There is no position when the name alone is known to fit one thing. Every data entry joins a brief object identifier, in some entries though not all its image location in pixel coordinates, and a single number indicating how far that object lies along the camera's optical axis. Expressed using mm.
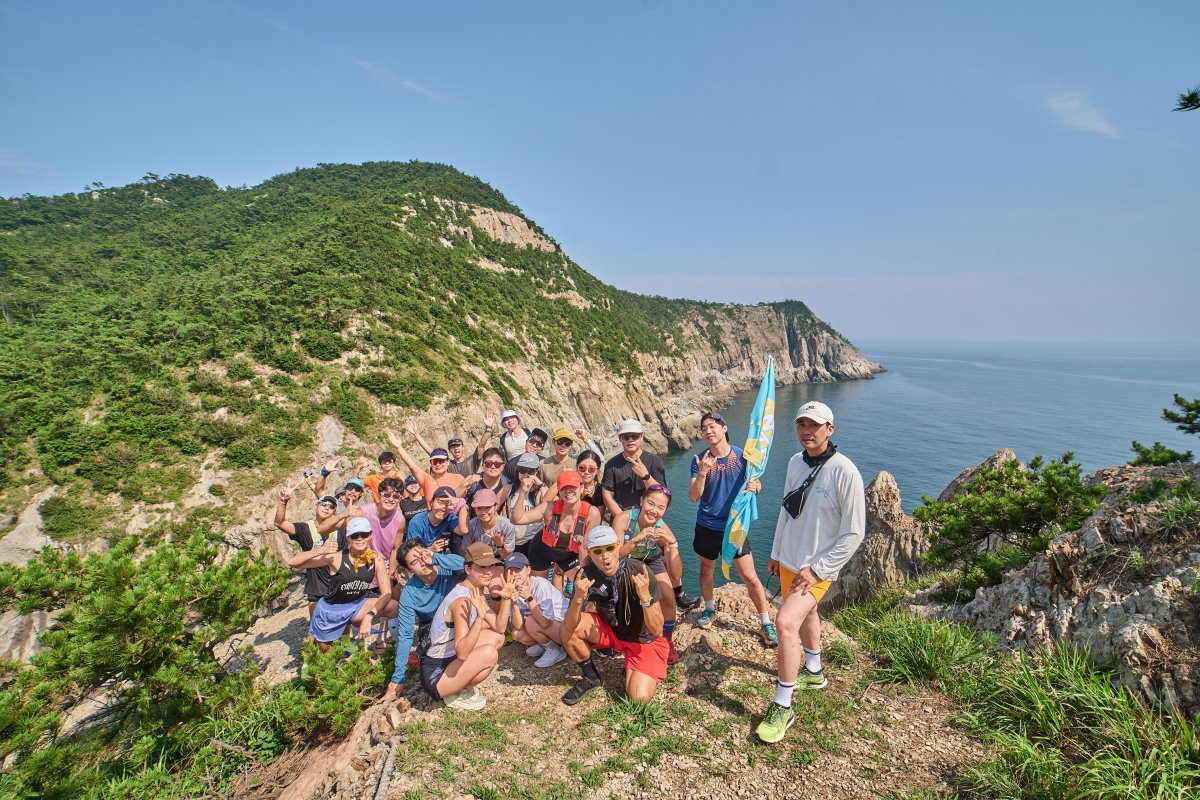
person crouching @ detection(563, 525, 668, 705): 4750
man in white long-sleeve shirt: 3939
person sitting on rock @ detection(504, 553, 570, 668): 5664
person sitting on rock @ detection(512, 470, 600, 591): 5844
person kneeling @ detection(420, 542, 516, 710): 4965
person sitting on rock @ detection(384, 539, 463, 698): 5297
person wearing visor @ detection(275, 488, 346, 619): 6074
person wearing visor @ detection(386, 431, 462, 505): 7512
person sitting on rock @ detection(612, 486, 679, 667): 4949
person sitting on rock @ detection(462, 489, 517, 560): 5762
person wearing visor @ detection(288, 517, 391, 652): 5934
